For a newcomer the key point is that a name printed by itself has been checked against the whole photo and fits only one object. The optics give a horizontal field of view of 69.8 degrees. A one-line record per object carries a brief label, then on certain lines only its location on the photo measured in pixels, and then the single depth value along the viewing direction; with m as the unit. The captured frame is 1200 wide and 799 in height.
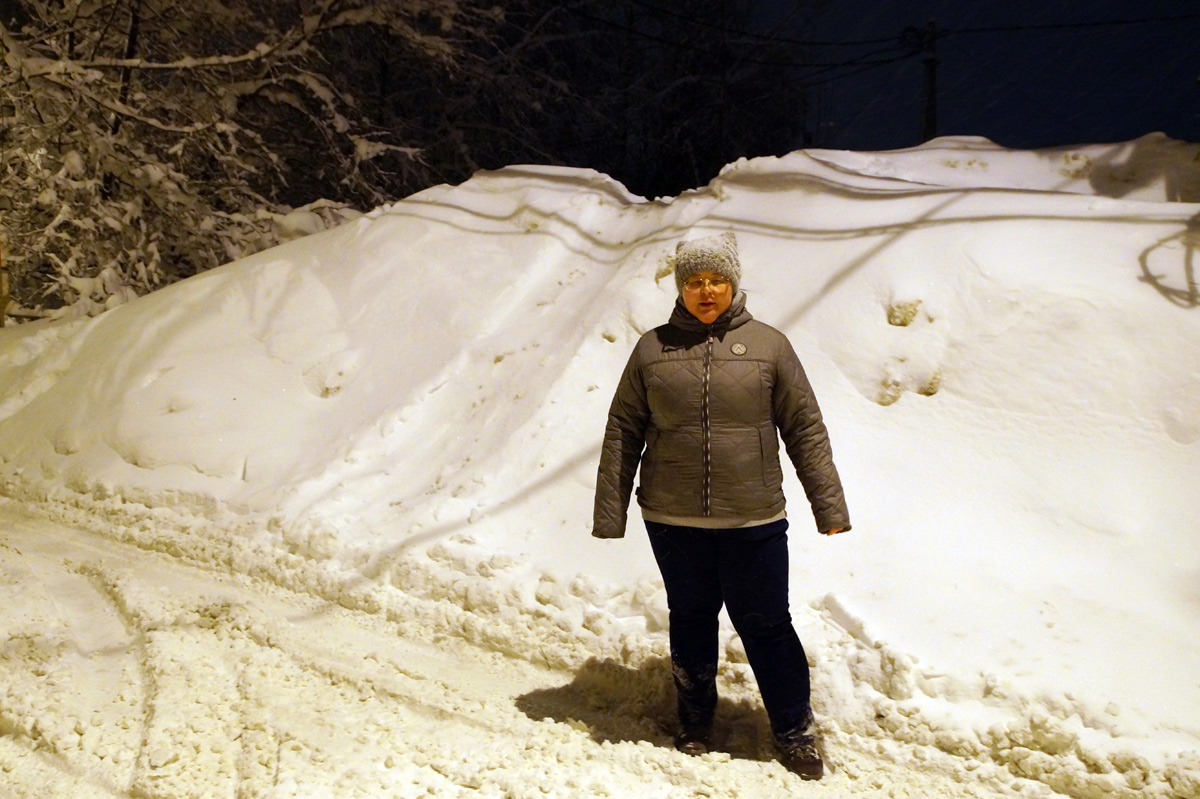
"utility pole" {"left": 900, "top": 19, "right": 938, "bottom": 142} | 10.92
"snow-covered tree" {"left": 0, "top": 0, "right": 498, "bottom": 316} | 7.69
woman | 2.23
